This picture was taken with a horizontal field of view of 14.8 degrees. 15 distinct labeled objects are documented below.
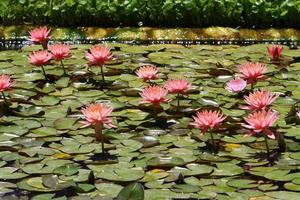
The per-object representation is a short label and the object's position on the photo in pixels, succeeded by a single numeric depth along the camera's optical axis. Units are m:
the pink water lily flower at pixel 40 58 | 6.94
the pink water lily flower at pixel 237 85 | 6.41
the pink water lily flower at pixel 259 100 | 5.46
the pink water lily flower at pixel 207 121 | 5.20
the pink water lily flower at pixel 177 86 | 6.07
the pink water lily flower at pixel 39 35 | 7.47
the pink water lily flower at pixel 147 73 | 6.52
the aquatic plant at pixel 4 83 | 6.01
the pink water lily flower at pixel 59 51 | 7.04
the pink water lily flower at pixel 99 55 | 6.58
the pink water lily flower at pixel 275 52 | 7.95
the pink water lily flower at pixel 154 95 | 5.77
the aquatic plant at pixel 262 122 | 5.02
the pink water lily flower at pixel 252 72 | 6.19
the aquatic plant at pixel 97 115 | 5.11
